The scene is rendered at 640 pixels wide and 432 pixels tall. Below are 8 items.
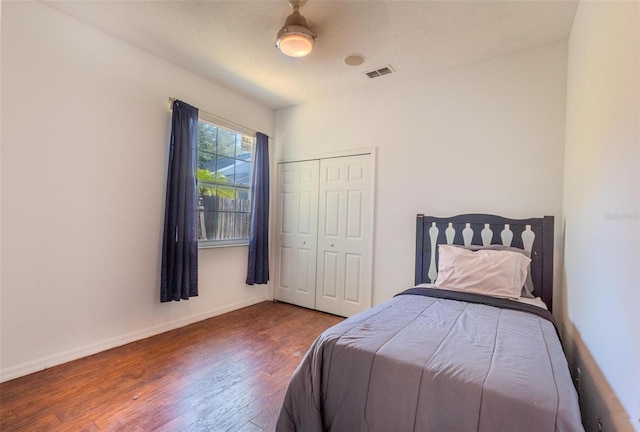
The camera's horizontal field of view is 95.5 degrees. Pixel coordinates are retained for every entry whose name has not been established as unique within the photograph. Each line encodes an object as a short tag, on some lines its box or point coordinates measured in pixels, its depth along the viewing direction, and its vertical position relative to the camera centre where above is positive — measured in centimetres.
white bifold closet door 334 -19
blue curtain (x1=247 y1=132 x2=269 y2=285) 368 -2
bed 95 -55
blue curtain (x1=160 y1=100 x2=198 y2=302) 277 +0
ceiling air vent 289 +152
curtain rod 287 +109
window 326 +37
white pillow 208 -36
